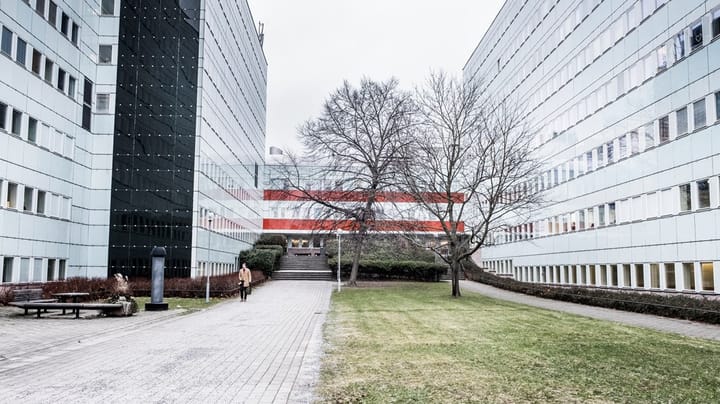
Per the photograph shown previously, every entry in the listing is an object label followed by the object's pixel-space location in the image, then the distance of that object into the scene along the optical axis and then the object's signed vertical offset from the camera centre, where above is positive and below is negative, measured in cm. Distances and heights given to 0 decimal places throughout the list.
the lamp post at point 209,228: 4087 +229
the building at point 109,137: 2783 +680
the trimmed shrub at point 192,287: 2958 -121
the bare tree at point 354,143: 3791 +743
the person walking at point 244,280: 2778 -77
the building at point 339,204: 3703 +350
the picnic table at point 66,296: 2097 -120
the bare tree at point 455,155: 2797 +500
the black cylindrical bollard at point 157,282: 2166 -69
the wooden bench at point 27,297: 1916 -112
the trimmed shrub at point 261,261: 4600 +14
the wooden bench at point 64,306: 1798 -128
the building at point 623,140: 2414 +616
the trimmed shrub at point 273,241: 6606 +233
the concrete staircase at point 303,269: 4844 -50
